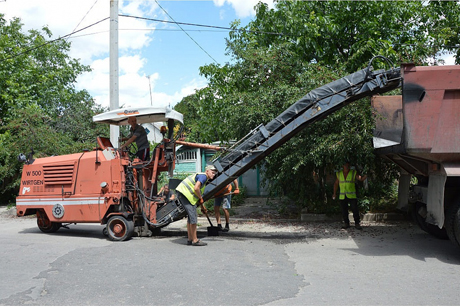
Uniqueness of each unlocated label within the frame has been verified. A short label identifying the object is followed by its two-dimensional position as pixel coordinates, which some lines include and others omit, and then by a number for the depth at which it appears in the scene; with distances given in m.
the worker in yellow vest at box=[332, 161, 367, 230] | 8.86
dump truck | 6.06
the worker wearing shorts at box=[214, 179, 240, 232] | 9.08
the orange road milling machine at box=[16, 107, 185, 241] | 8.15
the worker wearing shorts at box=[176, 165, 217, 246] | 7.53
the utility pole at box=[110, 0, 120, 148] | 11.35
